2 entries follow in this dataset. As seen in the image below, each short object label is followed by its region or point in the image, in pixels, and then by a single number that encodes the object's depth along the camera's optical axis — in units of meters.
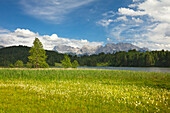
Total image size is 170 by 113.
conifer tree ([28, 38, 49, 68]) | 60.78
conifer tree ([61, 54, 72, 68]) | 84.21
